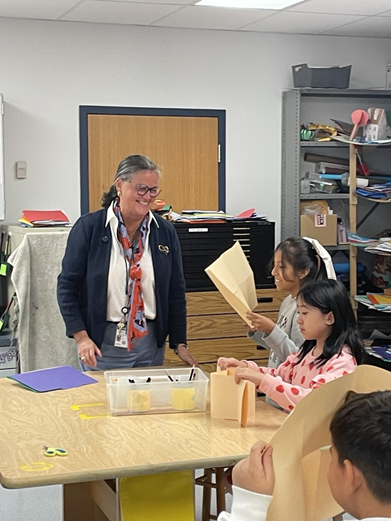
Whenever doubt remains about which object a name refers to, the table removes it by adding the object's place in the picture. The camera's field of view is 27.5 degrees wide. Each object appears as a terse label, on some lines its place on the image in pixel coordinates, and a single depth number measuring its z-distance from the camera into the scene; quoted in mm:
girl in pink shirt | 2490
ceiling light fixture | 4723
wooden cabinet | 5078
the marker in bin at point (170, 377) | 2559
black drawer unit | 5059
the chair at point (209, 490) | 2963
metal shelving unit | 5598
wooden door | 5375
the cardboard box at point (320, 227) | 5582
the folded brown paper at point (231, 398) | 2338
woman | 3016
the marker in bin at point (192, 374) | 2586
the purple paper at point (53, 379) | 2764
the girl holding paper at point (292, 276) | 2939
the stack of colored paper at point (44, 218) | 4802
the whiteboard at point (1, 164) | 4895
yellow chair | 2082
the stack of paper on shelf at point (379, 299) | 5402
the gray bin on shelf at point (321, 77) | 5520
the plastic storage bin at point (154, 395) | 2443
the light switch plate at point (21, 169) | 5161
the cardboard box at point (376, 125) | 5516
